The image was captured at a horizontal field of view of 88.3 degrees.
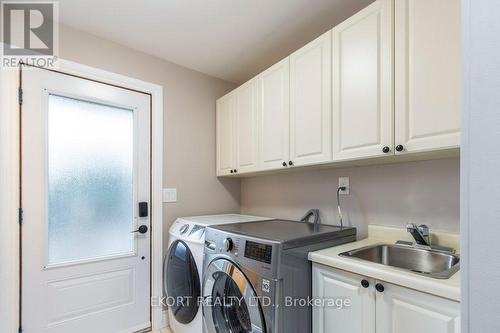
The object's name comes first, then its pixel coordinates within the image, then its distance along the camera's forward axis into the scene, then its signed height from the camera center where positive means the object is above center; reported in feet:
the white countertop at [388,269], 3.00 -1.43
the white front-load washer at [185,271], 5.79 -2.54
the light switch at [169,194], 7.65 -0.83
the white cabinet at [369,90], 3.64 +1.38
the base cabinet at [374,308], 3.06 -1.90
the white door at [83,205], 5.68 -0.94
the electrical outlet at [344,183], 6.12 -0.37
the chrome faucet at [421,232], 4.50 -1.13
